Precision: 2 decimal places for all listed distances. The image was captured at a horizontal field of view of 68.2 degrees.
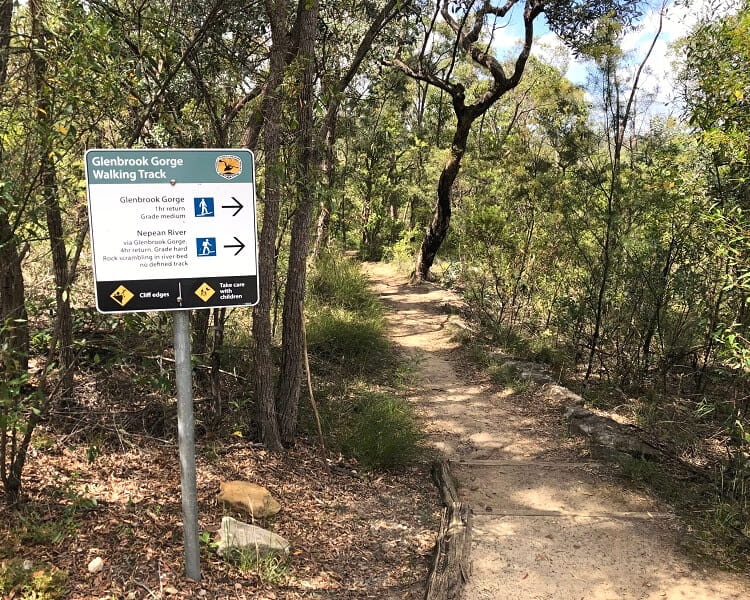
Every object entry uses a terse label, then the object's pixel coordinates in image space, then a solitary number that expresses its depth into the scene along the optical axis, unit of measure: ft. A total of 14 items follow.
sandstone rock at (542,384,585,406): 21.15
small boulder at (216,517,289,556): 10.00
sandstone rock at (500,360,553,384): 23.61
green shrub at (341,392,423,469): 15.83
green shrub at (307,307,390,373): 23.09
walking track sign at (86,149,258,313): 6.88
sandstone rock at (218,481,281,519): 11.62
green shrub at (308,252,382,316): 30.86
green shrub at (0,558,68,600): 7.89
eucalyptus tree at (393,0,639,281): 29.86
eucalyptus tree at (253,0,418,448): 13.43
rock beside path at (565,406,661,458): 16.57
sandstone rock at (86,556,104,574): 8.71
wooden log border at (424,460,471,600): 10.53
